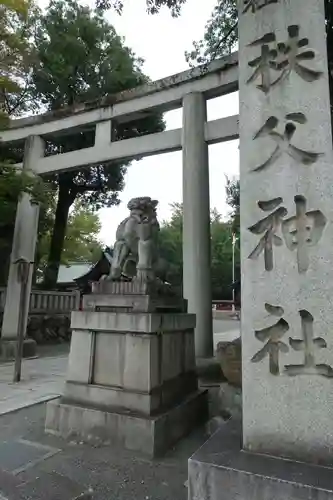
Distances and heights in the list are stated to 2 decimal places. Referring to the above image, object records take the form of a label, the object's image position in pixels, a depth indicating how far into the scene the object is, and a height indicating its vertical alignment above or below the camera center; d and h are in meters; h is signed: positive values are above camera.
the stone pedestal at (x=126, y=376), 3.35 -0.71
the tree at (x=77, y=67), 11.92 +8.41
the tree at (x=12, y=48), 7.34 +5.87
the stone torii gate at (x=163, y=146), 6.79 +3.60
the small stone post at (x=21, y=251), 8.58 +1.38
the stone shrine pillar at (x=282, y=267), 1.90 +0.26
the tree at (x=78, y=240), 15.82 +3.75
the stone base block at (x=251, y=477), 1.66 -0.83
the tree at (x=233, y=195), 9.64 +3.23
